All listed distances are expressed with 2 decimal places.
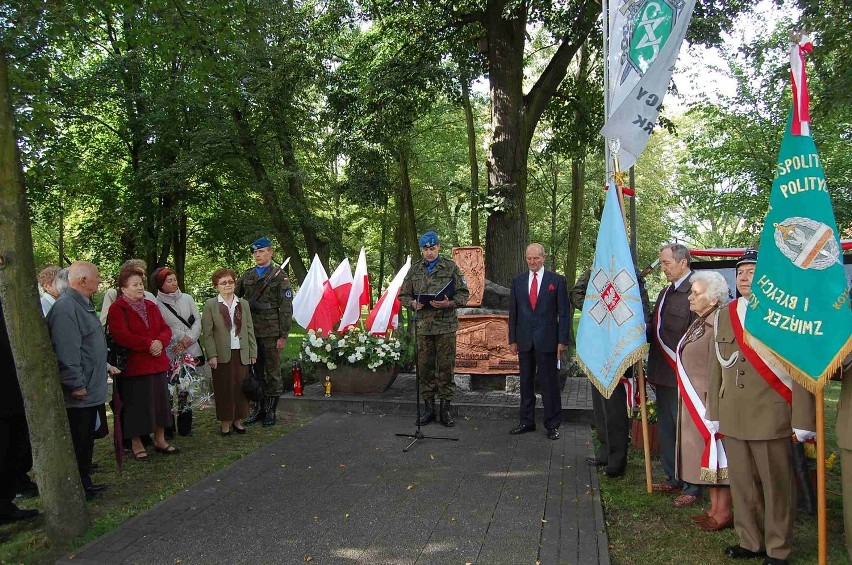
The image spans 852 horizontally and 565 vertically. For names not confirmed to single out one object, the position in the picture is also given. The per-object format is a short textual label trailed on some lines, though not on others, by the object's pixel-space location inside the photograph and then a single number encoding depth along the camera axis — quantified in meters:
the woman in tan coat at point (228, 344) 6.99
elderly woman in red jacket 5.84
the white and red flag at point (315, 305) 9.94
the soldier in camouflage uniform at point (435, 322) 7.43
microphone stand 6.74
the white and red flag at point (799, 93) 3.58
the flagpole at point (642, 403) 5.11
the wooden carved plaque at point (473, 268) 9.58
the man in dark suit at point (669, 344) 5.07
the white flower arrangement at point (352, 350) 8.58
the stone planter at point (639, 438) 6.13
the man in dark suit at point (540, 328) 6.83
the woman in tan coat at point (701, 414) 4.27
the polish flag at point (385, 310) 9.10
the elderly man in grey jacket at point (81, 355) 4.84
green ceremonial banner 3.38
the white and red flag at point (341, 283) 10.30
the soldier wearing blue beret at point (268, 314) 7.66
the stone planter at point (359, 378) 8.71
